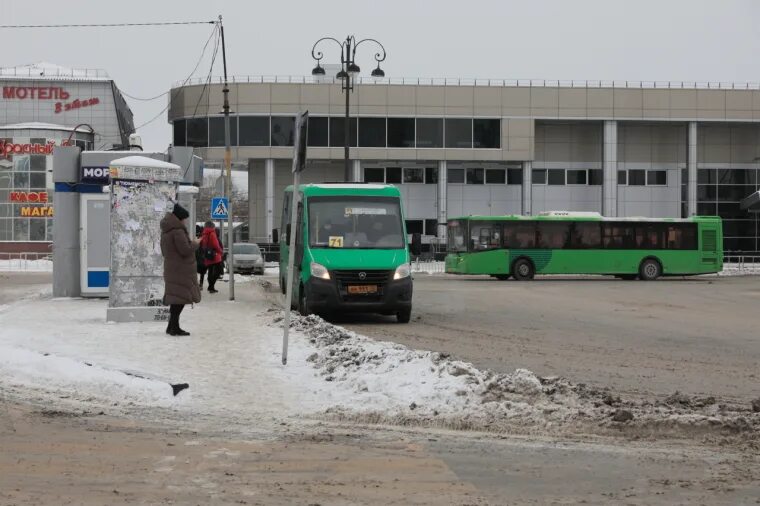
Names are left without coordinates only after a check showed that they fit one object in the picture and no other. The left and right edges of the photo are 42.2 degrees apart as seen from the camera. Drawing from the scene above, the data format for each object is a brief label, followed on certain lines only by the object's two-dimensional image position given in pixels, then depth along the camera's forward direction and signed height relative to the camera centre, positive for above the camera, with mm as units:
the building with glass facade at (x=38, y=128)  60750 +7338
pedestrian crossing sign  28047 +968
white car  44906 -793
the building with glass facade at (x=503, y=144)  61875 +6352
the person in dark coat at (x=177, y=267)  14125 -369
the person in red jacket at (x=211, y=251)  25500 -245
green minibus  18562 -176
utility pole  23203 +1594
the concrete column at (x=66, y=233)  22234 +190
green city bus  40875 -113
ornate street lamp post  37406 +7187
